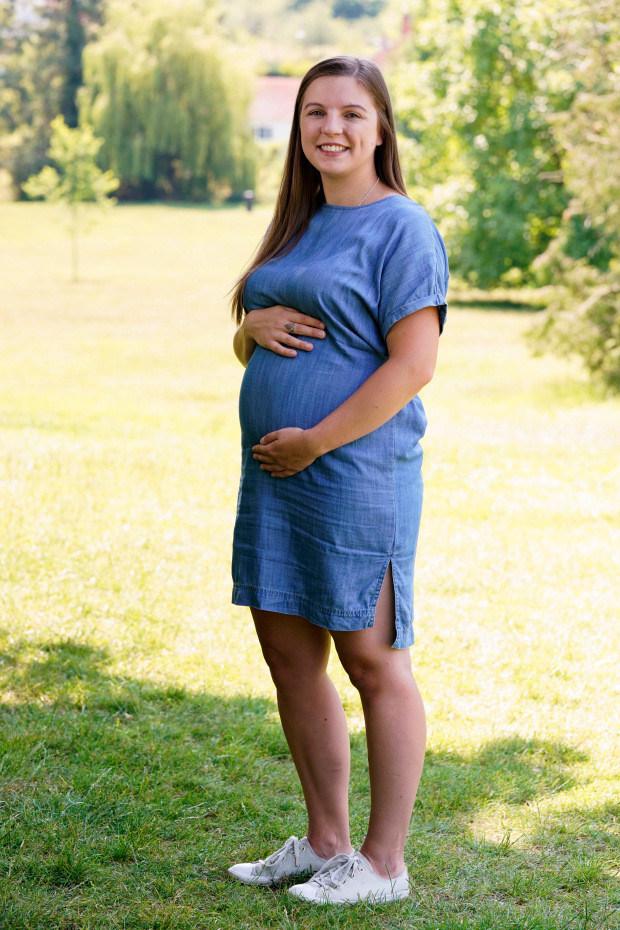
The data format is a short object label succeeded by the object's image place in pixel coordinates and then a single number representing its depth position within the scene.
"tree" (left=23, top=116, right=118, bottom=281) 33.66
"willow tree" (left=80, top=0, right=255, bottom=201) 48.97
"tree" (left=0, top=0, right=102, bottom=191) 60.28
